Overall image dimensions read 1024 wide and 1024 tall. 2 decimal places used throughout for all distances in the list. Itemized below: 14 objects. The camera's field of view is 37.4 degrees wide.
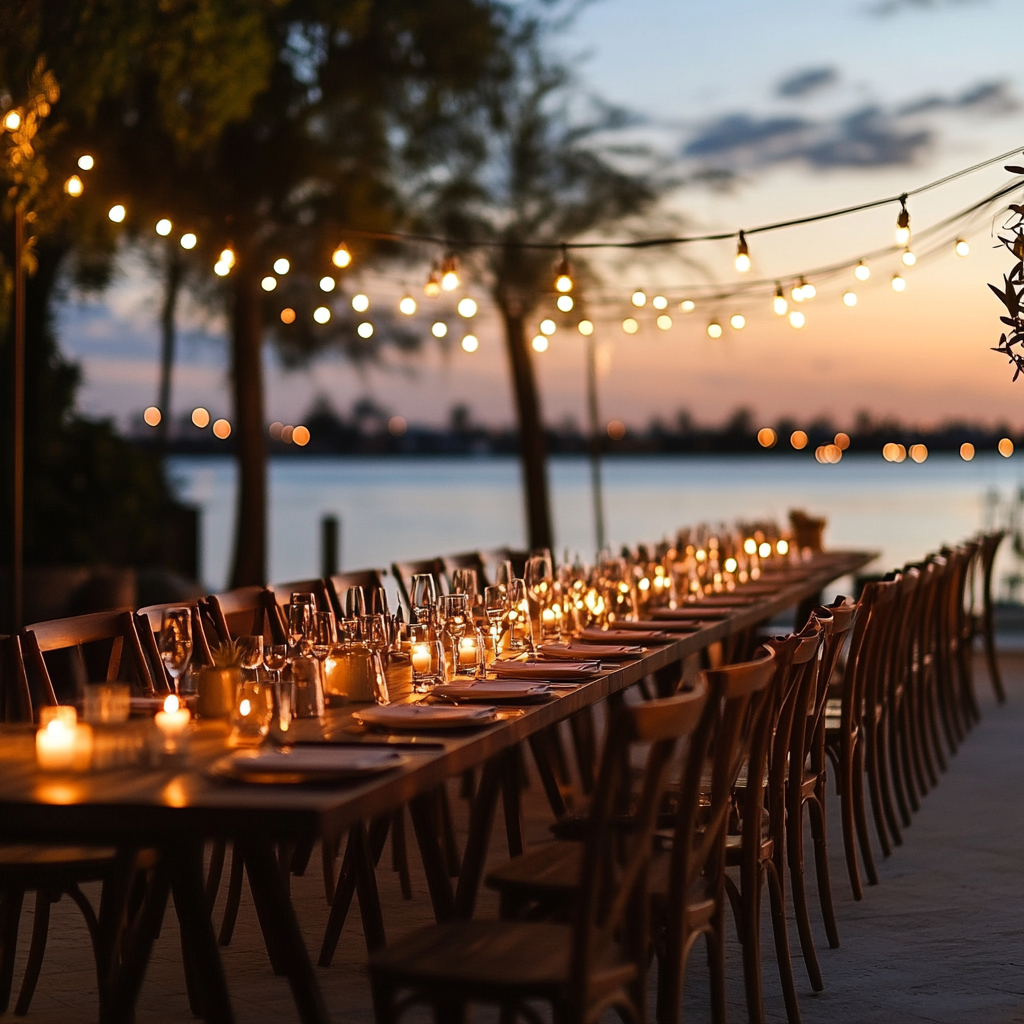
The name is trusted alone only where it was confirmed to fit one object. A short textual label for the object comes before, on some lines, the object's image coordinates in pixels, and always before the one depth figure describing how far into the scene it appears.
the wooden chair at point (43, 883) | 3.44
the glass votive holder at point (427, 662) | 4.05
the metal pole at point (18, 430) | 6.66
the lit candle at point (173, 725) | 3.07
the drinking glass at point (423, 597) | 4.55
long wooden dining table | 2.53
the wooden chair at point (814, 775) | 4.10
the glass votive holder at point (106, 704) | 2.89
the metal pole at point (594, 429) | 15.79
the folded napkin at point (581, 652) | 4.57
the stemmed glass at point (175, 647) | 3.73
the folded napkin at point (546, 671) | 4.08
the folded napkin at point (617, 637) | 5.03
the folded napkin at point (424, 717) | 3.23
